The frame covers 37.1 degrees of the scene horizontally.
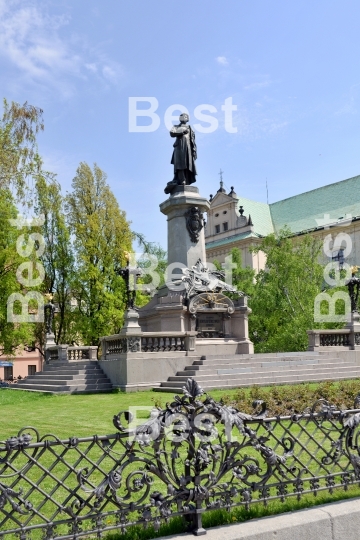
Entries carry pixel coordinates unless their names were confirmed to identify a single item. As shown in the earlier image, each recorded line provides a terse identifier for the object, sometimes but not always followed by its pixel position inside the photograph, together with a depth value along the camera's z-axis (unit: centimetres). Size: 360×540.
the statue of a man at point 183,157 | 2472
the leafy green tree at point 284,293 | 3475
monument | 1931
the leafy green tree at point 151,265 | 3803
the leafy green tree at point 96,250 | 3562
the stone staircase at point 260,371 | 1792
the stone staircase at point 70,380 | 1962
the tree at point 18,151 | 2106
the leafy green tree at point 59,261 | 3641
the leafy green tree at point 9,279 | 3002
